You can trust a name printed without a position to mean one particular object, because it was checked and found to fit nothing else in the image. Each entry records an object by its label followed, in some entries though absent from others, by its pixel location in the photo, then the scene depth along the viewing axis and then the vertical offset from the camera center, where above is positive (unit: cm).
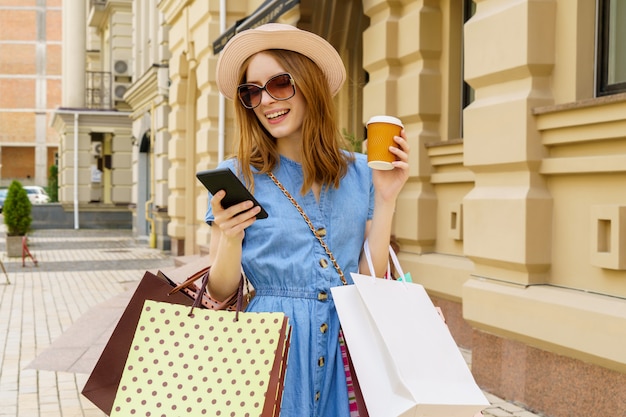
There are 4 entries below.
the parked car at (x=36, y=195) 4538 +10
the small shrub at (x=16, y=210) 1822 -30
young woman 213 +0
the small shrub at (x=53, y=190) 3981 +32
